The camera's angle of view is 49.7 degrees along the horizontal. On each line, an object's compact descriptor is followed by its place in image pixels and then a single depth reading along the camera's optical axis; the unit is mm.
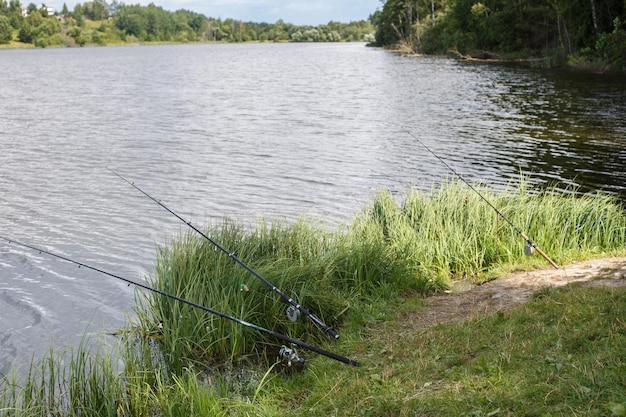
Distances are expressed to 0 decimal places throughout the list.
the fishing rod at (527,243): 8406
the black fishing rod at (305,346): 5684
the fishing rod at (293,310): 6301
